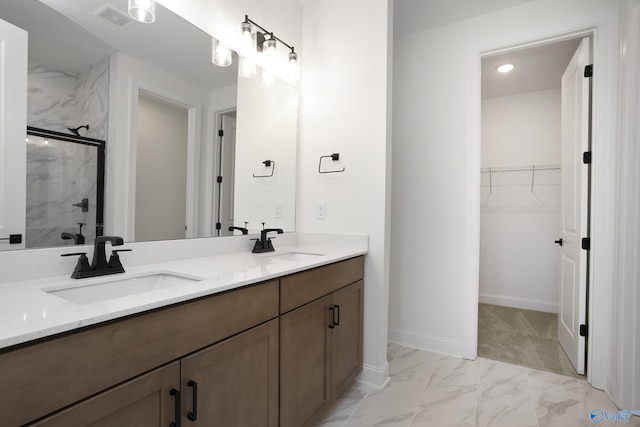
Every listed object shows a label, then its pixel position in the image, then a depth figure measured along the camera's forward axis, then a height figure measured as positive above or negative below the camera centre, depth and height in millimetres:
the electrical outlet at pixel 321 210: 2189 +16
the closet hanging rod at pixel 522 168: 3540 +554
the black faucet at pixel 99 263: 1071 -194
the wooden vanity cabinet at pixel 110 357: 590 -343
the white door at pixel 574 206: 2080 +76
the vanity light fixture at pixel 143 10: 1324 +854
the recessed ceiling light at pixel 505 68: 3039 +1454
